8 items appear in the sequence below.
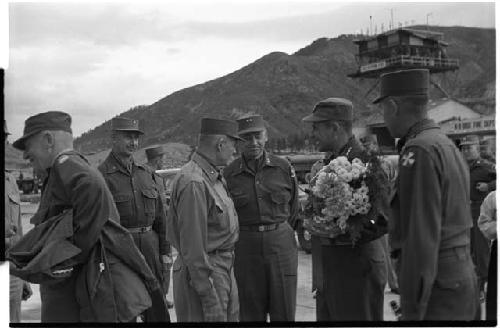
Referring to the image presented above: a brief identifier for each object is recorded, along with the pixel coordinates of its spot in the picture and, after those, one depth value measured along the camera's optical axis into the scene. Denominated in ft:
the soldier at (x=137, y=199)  18.53
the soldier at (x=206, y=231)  13.32
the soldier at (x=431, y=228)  10.78
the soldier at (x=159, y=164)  19.51
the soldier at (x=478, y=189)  16.28
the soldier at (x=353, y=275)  13.08
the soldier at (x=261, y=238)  16.56
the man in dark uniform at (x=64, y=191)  12.40
